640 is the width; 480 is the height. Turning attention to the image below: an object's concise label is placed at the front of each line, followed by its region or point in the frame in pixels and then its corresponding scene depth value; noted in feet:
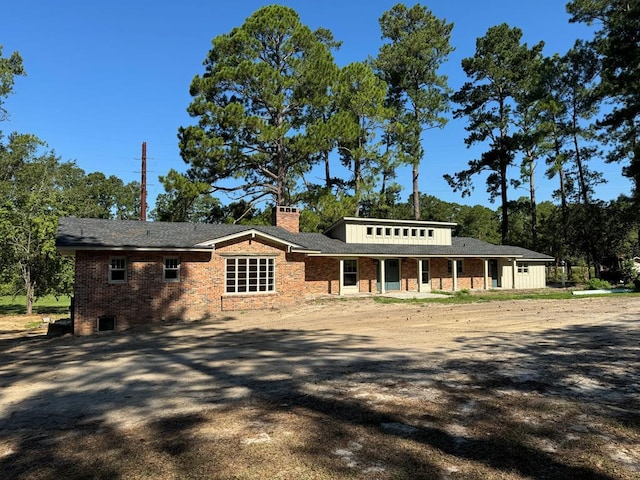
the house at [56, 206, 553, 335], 54.34
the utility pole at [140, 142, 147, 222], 90.79
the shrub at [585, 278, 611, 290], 90.17
